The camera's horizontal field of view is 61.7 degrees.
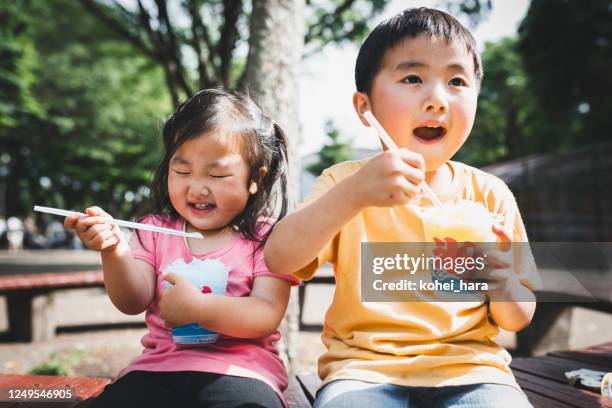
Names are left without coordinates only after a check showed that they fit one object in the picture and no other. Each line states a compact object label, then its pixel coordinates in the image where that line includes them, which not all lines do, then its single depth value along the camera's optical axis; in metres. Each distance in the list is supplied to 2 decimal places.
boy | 1.28
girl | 1.40
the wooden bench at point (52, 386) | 1.57
